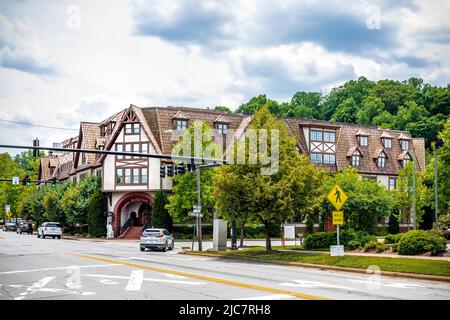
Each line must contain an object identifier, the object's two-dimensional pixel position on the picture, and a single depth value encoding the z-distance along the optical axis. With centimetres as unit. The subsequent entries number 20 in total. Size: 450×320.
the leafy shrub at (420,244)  2556
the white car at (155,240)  4009
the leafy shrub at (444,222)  4138
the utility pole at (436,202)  4412
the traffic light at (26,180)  5444
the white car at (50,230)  6144
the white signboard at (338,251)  2514
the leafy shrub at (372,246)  2852
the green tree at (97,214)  6519
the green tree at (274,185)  3011
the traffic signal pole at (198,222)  3751
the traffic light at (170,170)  3278
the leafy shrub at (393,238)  2897
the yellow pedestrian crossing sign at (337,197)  2500
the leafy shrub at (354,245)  3023
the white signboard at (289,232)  4002
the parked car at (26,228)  7800
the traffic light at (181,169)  3259
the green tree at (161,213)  5959
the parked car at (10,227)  9391
